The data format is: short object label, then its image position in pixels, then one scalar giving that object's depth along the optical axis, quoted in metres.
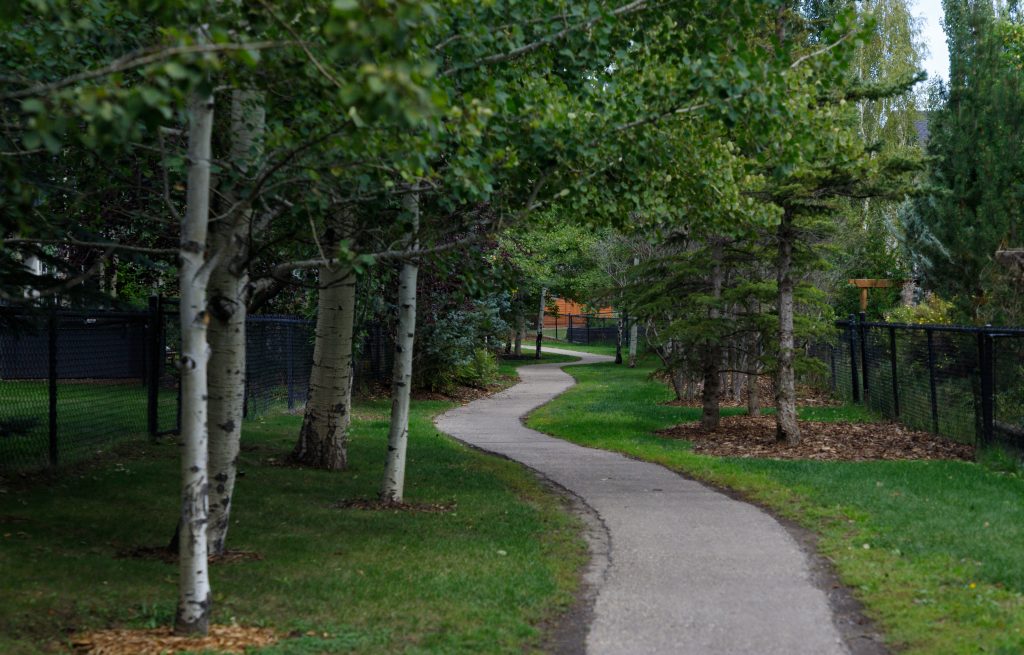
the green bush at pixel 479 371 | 27.95
